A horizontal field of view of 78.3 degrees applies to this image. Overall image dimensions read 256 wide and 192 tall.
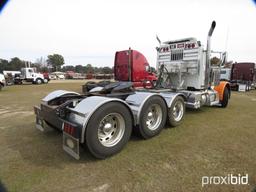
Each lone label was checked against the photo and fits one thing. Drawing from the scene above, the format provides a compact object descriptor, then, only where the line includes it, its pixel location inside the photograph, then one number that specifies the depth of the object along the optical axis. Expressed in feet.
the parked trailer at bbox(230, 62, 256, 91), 52.17
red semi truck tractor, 25.03
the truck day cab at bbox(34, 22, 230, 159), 8.46
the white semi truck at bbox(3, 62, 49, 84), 73.36
